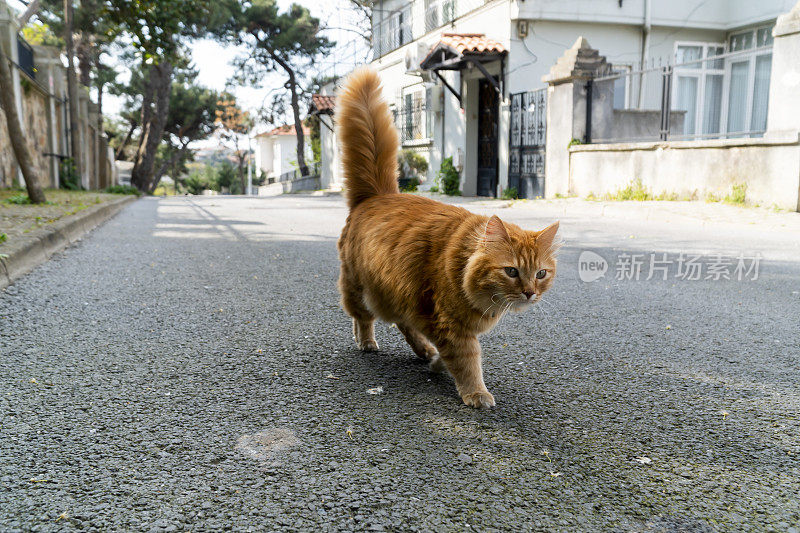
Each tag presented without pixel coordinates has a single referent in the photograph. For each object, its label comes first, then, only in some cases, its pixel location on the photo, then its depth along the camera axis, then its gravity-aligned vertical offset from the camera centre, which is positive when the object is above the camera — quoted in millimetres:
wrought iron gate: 14203 +1130
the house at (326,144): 26344 +2043
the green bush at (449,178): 17953 +362
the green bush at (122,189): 21384 -37
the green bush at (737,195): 9492 -19
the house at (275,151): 59469 +3836
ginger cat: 2273 -267
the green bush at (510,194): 15148 -56
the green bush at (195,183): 59781 +517
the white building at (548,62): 15281 +3247
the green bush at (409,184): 19925 +206
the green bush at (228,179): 60000 +935
